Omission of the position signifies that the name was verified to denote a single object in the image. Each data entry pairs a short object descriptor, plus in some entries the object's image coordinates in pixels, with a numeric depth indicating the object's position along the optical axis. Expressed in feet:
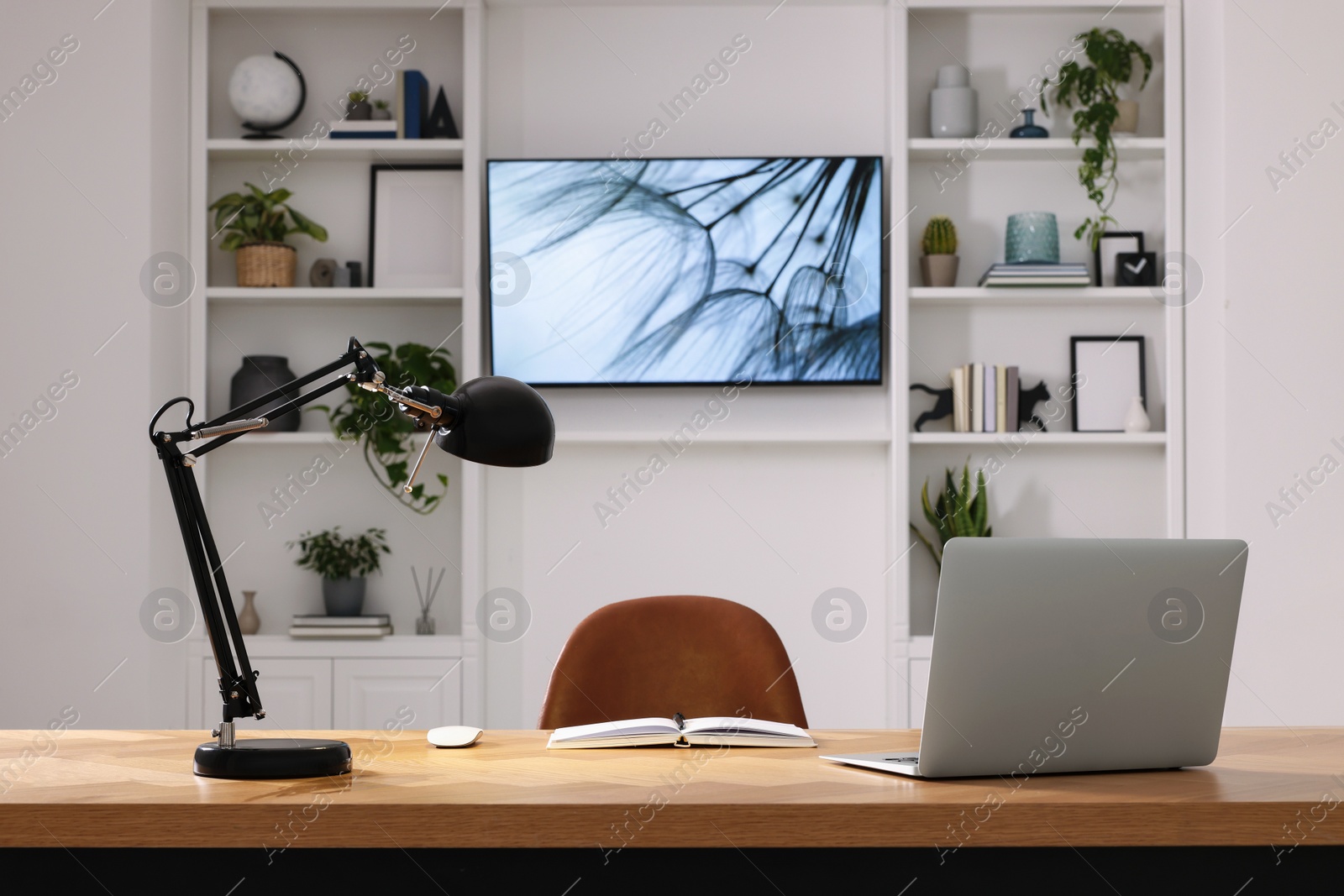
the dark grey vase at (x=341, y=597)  10.66
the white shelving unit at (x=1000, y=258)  10.97
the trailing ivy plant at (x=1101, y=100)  10.67
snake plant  10.66
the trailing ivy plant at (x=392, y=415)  10.59
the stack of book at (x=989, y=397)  10.68
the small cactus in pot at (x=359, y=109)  11.03
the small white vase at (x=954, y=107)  10.69
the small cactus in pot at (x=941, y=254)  10.65
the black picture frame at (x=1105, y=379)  10.93
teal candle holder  10.62
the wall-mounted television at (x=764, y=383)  10.77
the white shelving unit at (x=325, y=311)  10.66
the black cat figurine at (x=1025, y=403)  10.87
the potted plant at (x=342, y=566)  10.66
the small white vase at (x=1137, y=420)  10.67
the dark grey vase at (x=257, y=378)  10.68
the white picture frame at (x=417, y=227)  11.11
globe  10.77
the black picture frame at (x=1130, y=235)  10.89
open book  4.78
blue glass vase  10.85
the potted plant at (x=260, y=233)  10.68
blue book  10.86
